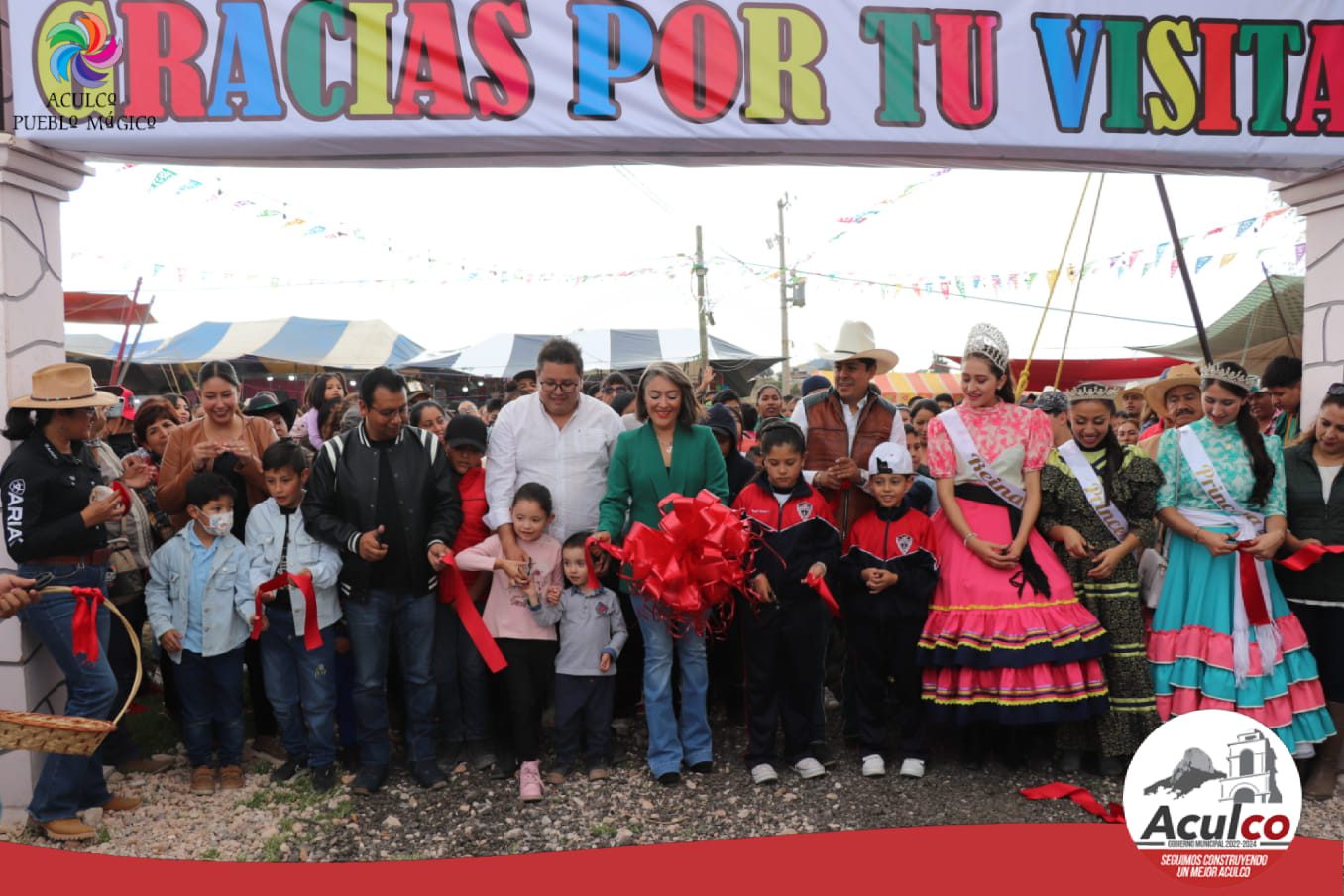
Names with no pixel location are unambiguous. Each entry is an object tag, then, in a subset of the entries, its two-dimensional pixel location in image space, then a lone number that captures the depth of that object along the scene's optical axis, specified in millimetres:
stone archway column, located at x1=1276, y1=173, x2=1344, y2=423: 4652
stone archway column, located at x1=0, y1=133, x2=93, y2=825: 4035
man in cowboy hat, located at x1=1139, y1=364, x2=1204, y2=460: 5250
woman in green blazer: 4477
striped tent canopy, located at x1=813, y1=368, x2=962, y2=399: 26125
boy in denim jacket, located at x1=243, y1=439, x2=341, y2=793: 4348
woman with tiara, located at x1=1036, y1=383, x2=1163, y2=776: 4312
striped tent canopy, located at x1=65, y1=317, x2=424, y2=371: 22203
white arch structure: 4086
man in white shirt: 4559
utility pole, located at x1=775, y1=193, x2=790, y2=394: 26266
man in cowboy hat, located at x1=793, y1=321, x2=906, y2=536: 4984
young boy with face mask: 4348
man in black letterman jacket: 4324
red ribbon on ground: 4023
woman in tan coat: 4578
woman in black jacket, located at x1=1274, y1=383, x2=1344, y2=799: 4363
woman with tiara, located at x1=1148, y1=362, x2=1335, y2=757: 4301
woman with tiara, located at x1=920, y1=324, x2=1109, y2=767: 4195
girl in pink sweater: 4438
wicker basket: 3369
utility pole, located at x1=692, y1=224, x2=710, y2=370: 20953
